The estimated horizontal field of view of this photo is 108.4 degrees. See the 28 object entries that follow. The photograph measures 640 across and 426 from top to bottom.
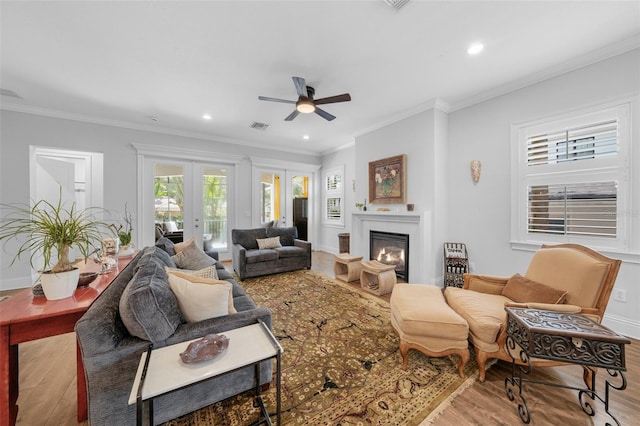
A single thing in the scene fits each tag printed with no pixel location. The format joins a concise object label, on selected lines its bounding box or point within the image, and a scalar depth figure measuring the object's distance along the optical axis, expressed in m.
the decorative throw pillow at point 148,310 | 1.19
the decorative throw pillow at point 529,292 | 1.76
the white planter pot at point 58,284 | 1.37
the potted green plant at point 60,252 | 1.38
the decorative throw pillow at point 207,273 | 2.15
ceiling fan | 2.62
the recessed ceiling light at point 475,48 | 2.27
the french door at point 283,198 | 5.81
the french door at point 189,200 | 4.68
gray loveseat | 3.93
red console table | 1.14
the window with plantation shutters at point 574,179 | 2.34
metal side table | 1.25
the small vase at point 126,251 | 2.74
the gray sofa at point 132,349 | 1.12
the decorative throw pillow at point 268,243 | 4.34
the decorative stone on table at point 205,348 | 1.14
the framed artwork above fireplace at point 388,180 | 3.91
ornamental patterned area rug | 1.43
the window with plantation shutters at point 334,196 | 6.08
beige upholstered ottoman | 1.71
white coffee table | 0.97
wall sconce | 3.33
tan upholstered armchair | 1.62
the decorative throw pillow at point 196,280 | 1.50
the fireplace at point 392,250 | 3.83
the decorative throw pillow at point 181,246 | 3.07
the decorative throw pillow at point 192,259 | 2.74
